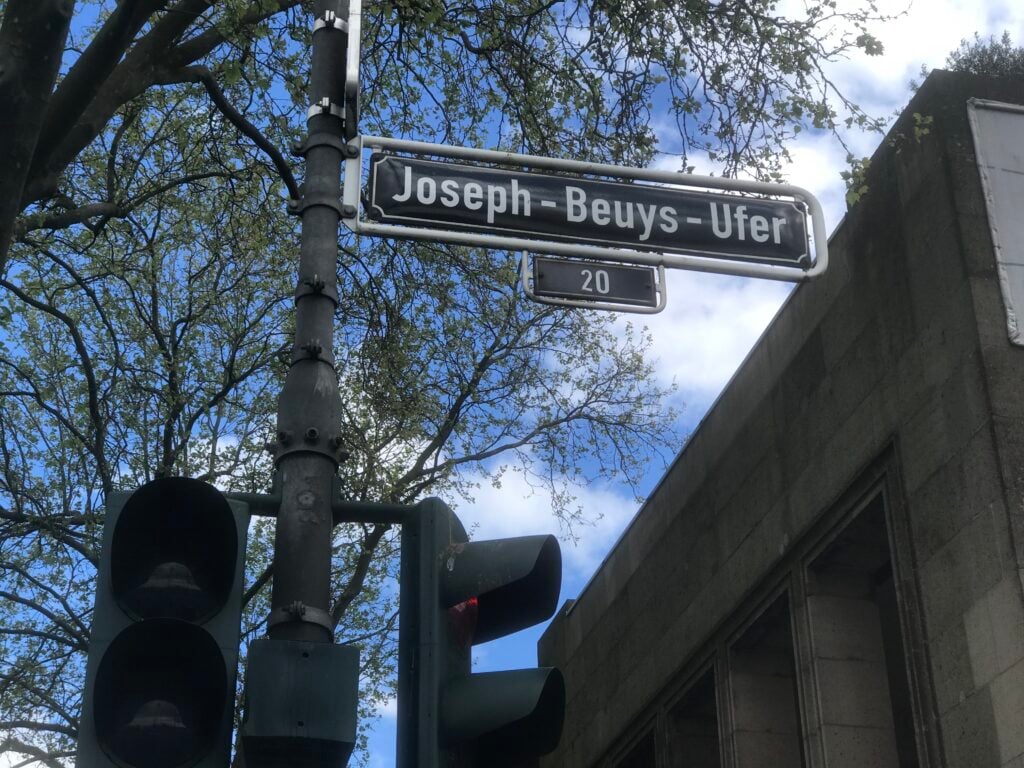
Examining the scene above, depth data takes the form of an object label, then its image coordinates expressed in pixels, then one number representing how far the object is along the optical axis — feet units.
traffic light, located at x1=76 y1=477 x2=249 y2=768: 10.68
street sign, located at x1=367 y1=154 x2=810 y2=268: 16.84
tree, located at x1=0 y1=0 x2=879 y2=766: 29.30
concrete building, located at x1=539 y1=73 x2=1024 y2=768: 28.78
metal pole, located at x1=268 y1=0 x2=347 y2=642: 12.30
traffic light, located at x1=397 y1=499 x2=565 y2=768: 11.44
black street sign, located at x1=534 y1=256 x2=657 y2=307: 17.48
